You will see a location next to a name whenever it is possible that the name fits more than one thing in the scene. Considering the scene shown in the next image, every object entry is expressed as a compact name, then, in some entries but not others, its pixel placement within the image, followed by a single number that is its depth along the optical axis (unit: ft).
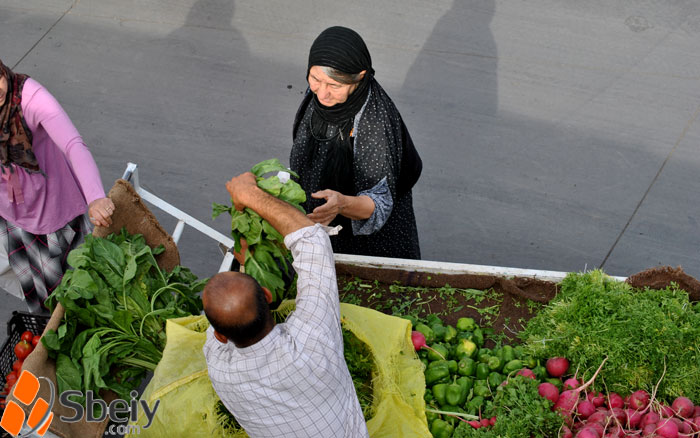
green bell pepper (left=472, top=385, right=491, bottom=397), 8.89
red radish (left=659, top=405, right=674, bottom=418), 8.30
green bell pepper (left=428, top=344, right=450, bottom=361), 9.20
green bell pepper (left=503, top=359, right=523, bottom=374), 9.11
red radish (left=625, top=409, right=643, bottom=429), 8.32
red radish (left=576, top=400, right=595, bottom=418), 8.59
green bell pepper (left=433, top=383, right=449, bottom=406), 8.84
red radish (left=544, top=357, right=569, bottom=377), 8.90
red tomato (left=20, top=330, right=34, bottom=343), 9.60
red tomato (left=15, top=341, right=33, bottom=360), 9.44
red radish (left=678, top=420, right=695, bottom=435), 8.13
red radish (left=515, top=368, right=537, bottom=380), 8.86
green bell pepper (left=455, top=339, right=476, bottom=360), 9.32
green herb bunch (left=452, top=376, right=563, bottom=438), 8.11
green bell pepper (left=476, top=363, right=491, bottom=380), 9.12
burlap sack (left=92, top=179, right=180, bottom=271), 9.23
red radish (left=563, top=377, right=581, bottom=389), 8.68
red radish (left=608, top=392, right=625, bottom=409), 8.63
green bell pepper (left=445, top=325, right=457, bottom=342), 9.53
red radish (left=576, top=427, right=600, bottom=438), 8.02
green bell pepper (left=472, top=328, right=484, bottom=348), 9.51
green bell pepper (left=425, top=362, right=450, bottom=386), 8.98
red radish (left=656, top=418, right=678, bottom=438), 8.01
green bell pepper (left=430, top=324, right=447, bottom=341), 9.53
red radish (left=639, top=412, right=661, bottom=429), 8.20
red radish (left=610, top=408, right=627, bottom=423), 8.48
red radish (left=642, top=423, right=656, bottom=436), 8.07
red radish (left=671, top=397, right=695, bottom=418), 8.32
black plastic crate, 9.39
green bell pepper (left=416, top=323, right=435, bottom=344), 9.48
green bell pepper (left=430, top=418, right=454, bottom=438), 8.55
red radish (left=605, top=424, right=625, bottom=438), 8.14
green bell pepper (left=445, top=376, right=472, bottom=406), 8.79
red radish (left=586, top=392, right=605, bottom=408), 8.68
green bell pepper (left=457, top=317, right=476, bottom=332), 9.70
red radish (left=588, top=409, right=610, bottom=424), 8.38
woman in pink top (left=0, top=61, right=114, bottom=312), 9.32
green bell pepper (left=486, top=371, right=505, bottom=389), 9.02
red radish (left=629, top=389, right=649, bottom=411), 8.41
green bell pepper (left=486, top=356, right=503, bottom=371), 9.12
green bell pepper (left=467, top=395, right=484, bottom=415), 8.77
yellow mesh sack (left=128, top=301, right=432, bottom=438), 7.55
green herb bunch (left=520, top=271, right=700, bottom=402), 8.50
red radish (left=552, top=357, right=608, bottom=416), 8.46
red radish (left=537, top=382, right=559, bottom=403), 8.61
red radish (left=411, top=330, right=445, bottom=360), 9.20
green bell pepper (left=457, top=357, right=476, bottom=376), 9.12
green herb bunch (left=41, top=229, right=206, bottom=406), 8.15
